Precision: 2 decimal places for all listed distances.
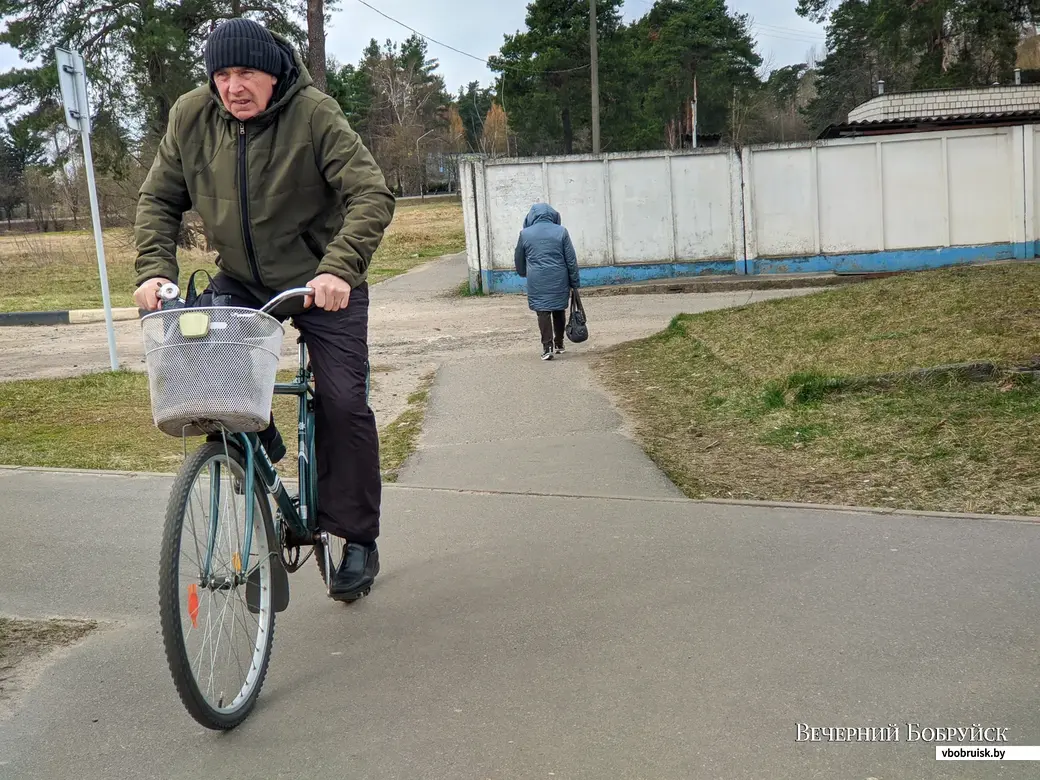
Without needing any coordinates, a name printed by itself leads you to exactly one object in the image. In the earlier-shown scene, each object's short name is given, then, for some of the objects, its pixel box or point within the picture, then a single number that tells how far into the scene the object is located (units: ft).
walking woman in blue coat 40.78
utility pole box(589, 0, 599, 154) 108.88
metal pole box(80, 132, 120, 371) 37.99
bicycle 10.27
